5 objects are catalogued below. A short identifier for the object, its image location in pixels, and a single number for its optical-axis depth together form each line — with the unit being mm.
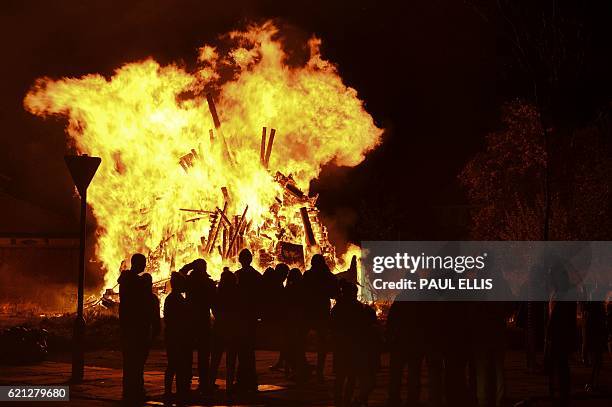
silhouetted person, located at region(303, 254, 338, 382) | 13641
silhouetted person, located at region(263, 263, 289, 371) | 13828
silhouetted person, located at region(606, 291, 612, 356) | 16078
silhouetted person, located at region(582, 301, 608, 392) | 13703
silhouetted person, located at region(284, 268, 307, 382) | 13661
